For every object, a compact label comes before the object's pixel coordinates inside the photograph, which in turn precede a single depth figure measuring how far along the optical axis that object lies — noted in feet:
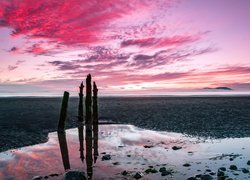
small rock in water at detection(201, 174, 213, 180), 24.35
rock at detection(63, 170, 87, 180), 23.14
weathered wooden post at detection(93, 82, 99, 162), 57.71
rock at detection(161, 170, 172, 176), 26.25
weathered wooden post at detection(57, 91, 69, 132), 55.12
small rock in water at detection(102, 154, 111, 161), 32.47
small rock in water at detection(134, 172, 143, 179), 25.43
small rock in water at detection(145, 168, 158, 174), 27.04
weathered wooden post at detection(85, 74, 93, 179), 42.00
